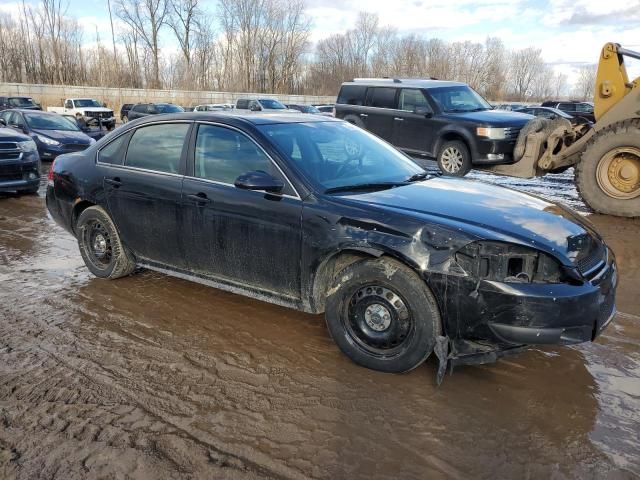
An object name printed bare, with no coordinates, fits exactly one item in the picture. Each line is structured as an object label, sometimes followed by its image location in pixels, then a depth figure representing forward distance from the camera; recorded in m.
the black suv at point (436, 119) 10.08
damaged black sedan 3.07
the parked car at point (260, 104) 26.12
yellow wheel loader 8.05
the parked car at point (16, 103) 28.77
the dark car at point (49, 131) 13.06
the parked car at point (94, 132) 17.95
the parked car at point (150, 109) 26.60
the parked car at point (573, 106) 26.42
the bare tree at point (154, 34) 61.00
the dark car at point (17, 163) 8.99
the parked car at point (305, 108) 28.81
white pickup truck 26.73
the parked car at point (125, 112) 33.75
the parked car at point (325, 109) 31.58
